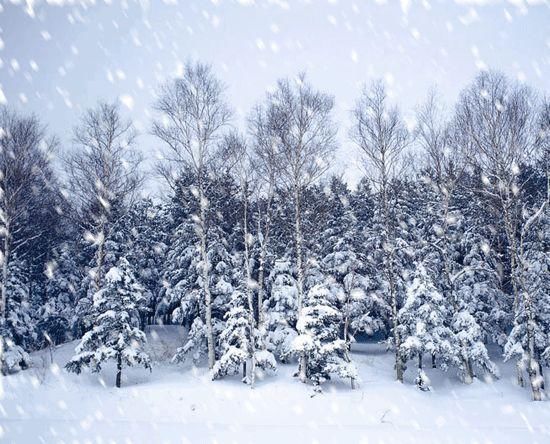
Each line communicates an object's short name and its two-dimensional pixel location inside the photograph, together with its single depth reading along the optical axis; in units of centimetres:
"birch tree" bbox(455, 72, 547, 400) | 1886
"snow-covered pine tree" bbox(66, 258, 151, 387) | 1812
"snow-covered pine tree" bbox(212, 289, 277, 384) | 1928
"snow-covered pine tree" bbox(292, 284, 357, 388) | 1859
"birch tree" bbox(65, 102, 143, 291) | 2272
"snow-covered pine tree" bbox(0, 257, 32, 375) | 1795
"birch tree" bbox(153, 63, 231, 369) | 2205
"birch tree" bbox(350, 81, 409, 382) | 2192
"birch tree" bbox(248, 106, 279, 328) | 2222
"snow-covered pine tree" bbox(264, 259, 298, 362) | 2427
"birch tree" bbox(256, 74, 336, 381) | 2206
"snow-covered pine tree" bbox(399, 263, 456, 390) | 2022
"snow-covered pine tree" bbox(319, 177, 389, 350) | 2814
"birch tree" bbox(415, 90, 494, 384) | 2084
